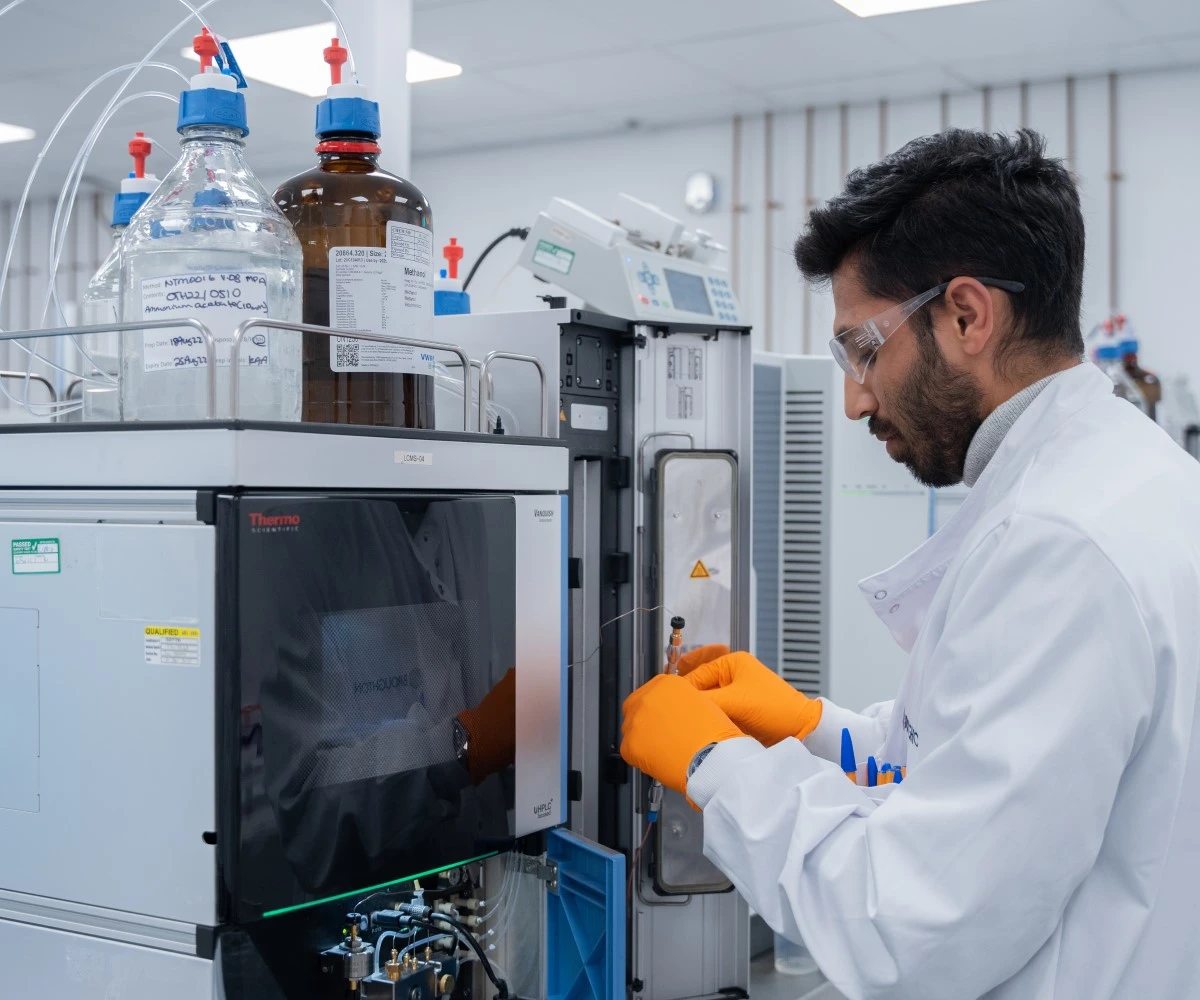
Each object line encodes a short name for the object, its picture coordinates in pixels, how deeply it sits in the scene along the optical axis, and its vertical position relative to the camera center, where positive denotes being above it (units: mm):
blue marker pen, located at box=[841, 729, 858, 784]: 1264 -270
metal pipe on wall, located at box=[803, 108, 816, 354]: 4383 +1182
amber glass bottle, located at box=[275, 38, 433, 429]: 1044 +206
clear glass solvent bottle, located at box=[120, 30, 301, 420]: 940 +189
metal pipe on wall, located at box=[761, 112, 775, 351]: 4461 +1041
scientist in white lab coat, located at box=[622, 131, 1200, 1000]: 833 -124
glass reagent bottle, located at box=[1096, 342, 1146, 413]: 3344 +379
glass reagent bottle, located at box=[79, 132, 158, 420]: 1174 +224
